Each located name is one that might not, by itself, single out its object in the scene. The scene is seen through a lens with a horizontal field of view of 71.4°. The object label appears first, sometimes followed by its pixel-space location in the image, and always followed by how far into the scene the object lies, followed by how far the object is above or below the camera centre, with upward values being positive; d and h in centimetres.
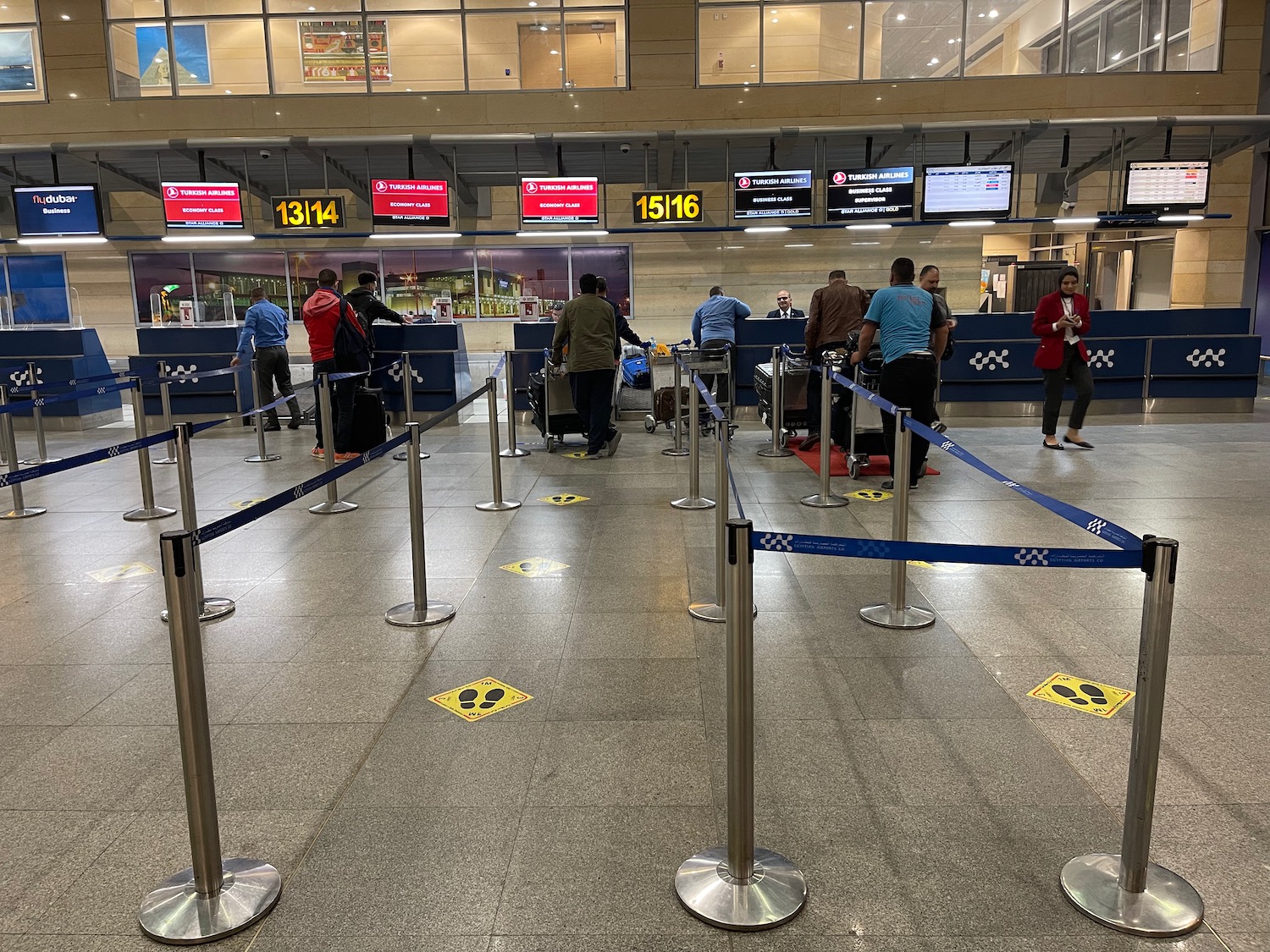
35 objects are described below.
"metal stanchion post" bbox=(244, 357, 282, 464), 919 -141
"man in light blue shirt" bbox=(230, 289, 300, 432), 1064 -25
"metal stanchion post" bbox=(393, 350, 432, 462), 941 -70
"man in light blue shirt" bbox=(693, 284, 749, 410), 1112 -4
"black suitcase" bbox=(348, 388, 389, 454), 872 -98
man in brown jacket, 859 +1
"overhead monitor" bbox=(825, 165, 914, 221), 1309 +178
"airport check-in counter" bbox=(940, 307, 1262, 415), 1159 -64
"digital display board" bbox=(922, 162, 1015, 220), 1291 +178
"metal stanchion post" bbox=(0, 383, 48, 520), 708 -121
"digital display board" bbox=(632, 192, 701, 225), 1326 +164
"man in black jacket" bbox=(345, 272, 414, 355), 955 +17
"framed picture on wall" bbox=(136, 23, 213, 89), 1598 +473
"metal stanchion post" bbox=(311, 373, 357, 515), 694 -99
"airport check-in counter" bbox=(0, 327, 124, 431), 1205 -47
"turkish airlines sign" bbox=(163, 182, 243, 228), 1352 +180
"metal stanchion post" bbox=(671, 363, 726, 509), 591 -106
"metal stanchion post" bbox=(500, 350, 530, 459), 910 -114
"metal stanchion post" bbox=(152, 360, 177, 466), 941 -95
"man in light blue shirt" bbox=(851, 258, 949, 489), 675 -18
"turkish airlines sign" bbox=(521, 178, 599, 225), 1352 +179
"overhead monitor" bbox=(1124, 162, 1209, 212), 1296 +180
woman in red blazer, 864 -26
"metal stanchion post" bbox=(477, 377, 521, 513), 695 -115
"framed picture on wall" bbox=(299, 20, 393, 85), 1599 +484
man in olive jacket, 880 -34
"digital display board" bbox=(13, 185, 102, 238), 1348 +172
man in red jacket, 879 -16
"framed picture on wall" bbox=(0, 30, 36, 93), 1603 +476
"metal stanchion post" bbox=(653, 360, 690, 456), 913 -109
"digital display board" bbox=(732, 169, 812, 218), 1324 +179
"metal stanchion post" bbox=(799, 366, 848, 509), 616 -104
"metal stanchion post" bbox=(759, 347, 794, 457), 879 -94
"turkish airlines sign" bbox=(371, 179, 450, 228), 1345 +180
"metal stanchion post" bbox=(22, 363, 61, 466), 914 -128
